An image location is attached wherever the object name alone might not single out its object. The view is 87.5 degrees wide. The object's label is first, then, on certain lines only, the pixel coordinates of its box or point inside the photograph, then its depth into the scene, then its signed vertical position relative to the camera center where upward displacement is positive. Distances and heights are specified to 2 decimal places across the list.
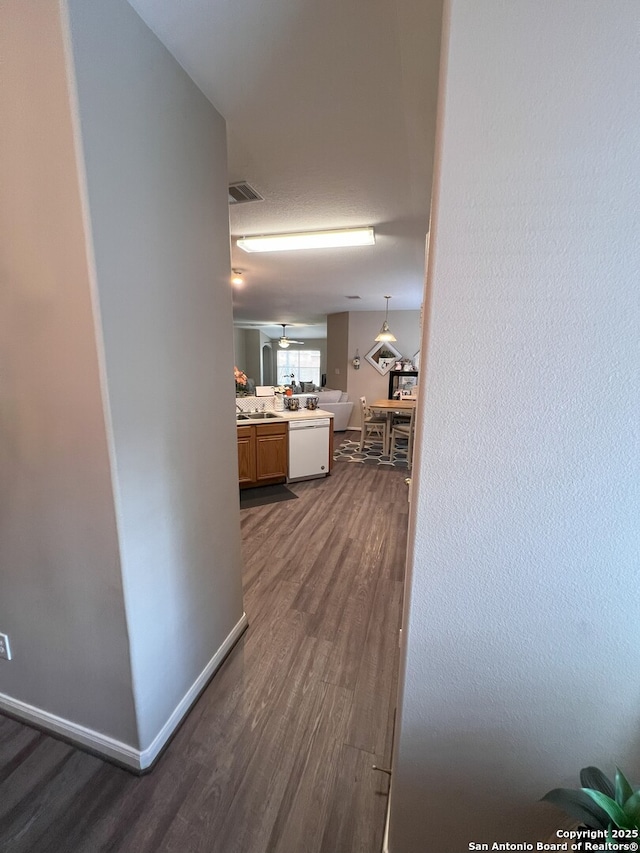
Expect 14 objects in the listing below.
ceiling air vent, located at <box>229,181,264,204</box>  2.15 +1.16
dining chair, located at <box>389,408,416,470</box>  5.03 -0.96
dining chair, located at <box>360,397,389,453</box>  5.90 -0.96
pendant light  5.87 +0.61
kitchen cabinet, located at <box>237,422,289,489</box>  3.94 -1.02
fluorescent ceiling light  2.83 +1.11
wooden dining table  5.31 -0.58
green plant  0.62 -0.86
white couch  6.71 -0.71
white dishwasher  4.30 -1.02
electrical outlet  1.40 -1.17
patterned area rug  5.33 -1.43
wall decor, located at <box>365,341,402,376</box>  7.25 +0.31
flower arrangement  4.34 -0.21
